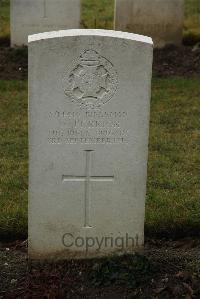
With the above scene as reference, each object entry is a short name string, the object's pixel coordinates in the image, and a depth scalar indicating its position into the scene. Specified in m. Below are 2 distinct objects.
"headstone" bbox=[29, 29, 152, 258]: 4.49
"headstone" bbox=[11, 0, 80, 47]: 10.95
